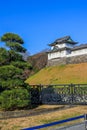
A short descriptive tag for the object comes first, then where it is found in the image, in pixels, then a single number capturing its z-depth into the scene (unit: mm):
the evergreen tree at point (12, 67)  11093
